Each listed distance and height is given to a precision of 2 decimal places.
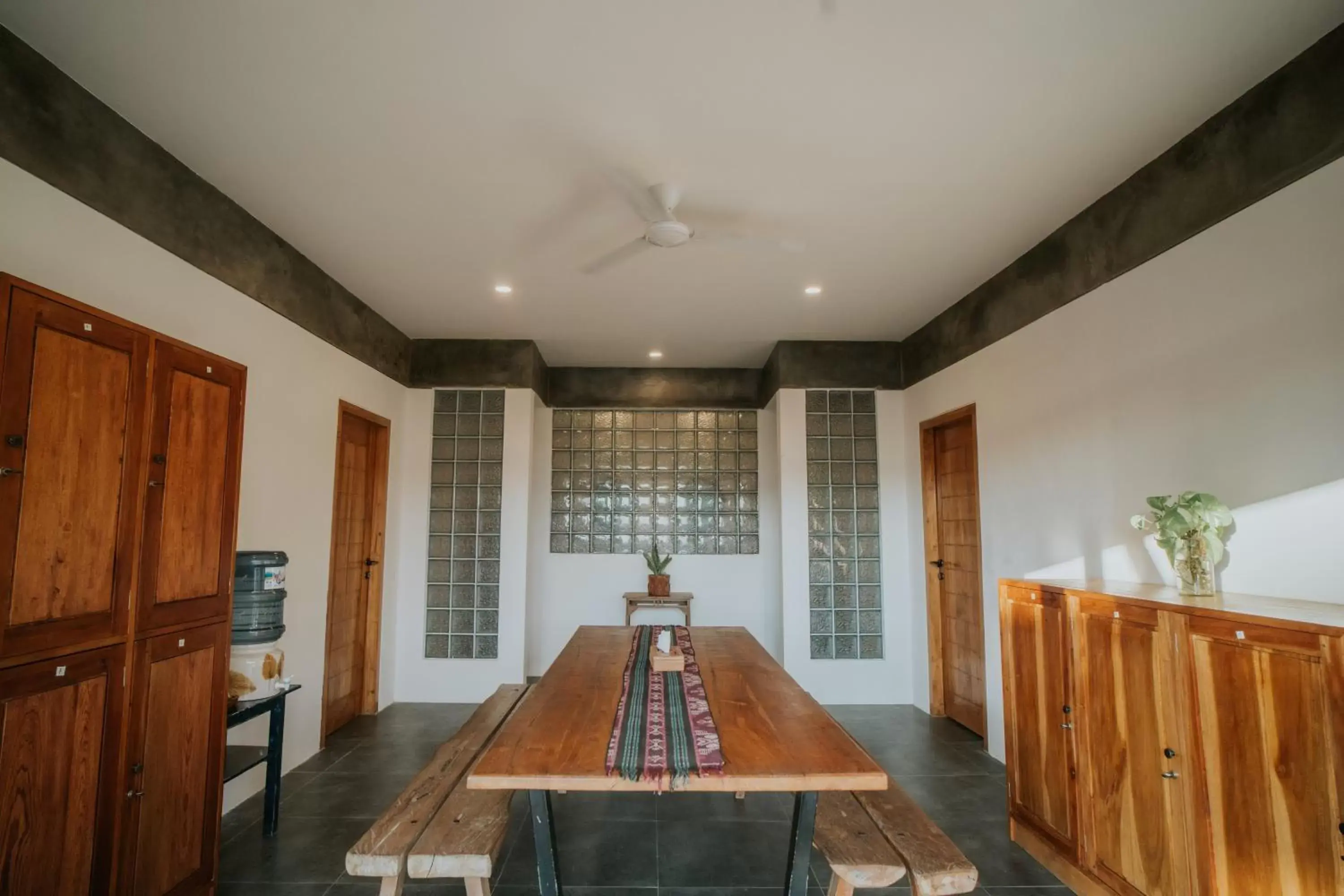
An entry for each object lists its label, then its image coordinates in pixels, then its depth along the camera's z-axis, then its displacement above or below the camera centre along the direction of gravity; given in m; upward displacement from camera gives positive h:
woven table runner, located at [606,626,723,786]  1.58 -0.62
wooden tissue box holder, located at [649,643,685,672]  2.53 -0.58
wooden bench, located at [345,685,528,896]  1.69 -0.89
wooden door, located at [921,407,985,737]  4.12 -0.35
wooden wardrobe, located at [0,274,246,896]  1.58 -0.23
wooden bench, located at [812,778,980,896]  1.66 -0.94
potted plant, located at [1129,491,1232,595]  2.10 -0.06
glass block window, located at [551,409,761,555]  5.78 +0.34
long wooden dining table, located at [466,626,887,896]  1.54 -0.62
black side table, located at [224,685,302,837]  2.68 -1.01
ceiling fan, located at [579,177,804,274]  2.65 +1.41
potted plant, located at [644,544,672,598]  5.48 -0.52
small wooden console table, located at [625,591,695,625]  5.40 -0.71
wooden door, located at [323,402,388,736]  4.15 -0.33
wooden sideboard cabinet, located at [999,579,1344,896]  1.54 -0.68
